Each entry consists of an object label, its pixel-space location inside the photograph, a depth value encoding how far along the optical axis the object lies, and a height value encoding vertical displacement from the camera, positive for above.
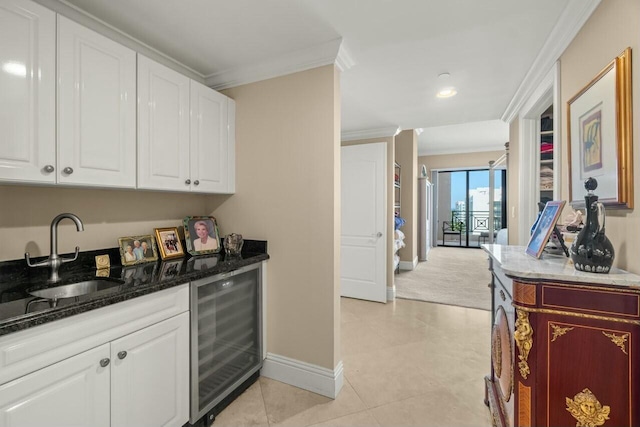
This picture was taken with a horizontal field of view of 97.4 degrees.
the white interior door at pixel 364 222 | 3.85 -0.13
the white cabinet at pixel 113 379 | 0.99 -0.70
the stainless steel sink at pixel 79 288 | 1.43 -0.40
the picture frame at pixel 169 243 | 2.03 -0.22
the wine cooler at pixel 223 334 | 1.62 -0.80
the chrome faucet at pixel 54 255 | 1.47 -0.23
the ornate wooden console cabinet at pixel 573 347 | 0.99 -0.50
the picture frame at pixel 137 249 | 1.83 -0.25
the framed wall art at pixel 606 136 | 1.16 +0.36
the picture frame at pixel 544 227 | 1.35 -0.07
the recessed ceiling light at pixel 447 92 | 2.72 +1.20
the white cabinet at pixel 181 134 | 1.72 +0.55
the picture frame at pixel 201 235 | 2.17 -0.18
